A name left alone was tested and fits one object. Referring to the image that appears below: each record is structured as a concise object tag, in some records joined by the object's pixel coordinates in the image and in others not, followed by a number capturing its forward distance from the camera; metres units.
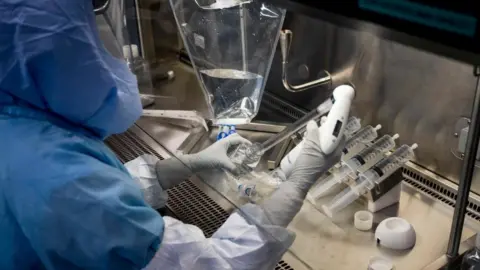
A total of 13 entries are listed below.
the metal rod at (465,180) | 0.95
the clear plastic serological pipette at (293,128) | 1.42
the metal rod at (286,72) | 1.58
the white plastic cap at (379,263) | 1.12
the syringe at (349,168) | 1.30
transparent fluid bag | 1.52
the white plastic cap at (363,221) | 1.25
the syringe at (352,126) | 1.28
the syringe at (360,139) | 1.37
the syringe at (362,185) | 1.29
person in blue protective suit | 0.86
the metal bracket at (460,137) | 1.26
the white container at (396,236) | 1.18
